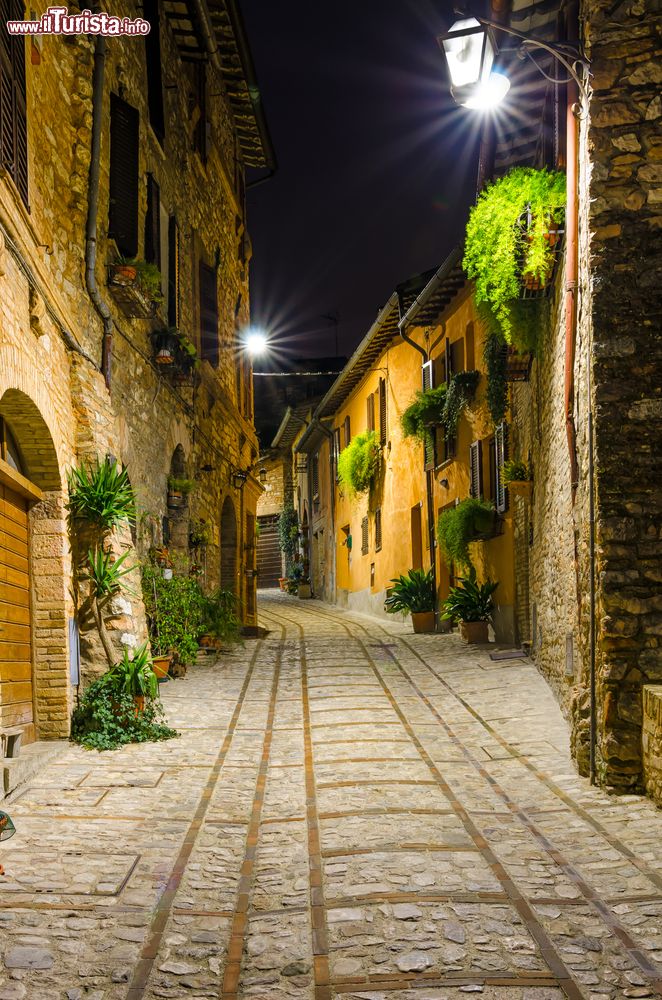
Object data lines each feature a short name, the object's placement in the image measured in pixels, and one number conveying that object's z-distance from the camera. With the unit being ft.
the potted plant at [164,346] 34.40
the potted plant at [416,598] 49.83
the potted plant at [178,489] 38.01
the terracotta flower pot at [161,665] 30.15
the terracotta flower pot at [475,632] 41.91
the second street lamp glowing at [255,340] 61.72
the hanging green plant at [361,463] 67.26
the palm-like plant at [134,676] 23.88
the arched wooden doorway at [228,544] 54.08
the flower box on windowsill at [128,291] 28.45
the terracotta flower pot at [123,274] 28.40
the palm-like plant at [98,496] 23.89
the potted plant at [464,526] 41.55
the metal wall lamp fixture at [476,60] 17.89
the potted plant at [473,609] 41.93
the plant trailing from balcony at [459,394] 45.96
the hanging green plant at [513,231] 23.65
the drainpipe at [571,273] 21.07
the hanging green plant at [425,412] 50.49
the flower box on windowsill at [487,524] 41.47
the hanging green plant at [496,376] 39.60
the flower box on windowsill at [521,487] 33.35
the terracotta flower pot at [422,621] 49.74
